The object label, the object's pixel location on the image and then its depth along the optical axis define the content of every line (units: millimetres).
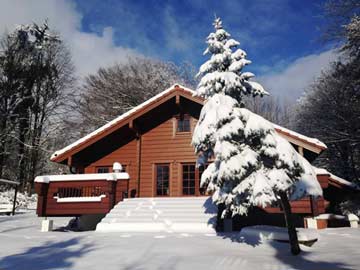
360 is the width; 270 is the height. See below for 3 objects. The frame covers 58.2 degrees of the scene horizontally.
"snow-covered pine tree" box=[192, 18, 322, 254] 6441
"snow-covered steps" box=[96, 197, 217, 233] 10109
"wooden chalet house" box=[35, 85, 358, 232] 14266
